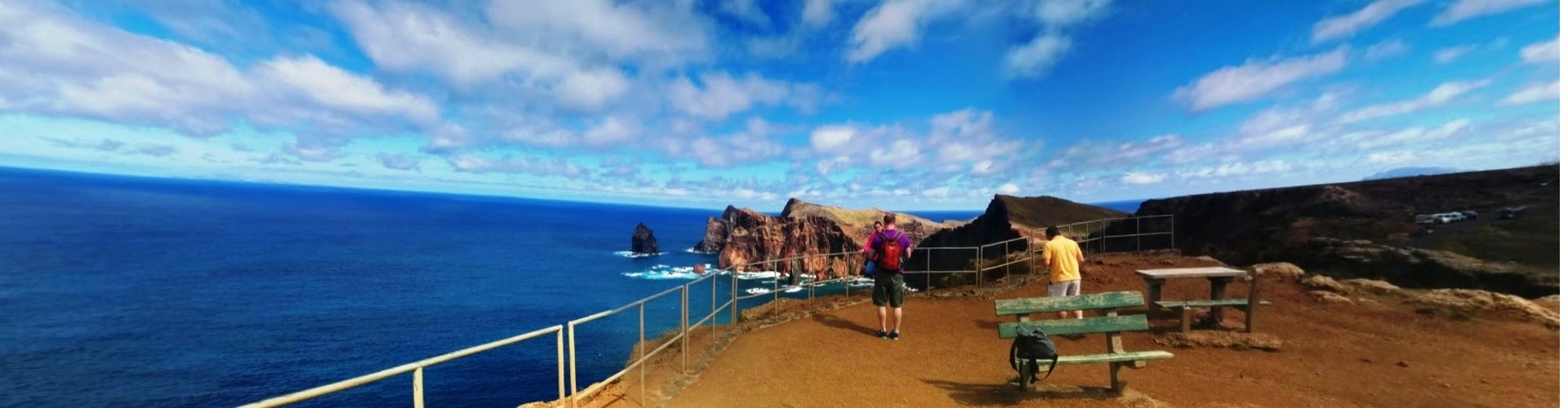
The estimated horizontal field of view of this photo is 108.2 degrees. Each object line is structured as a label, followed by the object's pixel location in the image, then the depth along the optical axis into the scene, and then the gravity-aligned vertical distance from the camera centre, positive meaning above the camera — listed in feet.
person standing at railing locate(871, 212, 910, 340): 27.58 -3.07
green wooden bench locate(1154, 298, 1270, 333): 27.12 -5.09
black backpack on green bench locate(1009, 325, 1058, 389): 18.37 -4.80
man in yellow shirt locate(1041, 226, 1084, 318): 27.81 -2.97
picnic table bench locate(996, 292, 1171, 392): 18.65 -4.18
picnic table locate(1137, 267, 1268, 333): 27.45 -4.48
